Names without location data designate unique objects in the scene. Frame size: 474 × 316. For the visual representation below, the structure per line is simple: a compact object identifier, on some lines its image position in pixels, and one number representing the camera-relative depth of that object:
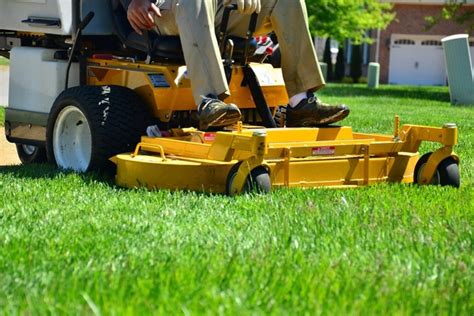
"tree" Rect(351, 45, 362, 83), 46.97
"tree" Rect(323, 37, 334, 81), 46.28
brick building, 46.91
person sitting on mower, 6.34
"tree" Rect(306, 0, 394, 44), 38.88
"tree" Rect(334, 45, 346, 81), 46.58
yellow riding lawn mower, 6.00
